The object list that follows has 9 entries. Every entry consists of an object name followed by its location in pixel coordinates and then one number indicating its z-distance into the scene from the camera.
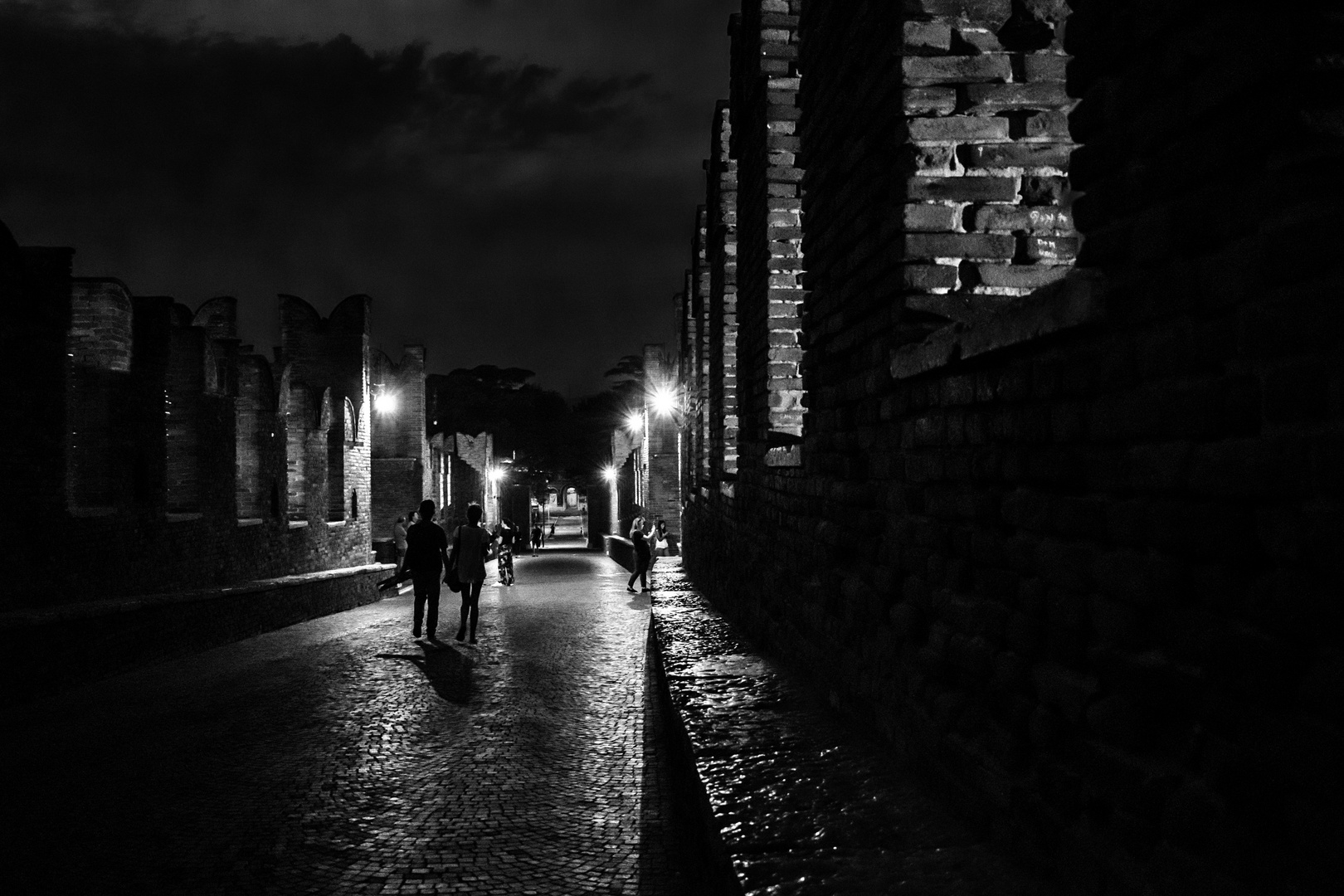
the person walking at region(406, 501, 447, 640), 11.32
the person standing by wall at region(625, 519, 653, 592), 18.09
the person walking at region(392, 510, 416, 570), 23.39
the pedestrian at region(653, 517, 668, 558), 21.39
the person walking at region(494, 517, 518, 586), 20.95
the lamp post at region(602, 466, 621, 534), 42.16
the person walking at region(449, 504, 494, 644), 11.32
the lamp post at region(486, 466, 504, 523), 47.44
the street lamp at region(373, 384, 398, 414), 28.73
